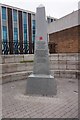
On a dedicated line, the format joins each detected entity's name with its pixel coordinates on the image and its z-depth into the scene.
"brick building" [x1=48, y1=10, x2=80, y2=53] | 5.84
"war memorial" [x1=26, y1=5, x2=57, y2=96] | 2.99
